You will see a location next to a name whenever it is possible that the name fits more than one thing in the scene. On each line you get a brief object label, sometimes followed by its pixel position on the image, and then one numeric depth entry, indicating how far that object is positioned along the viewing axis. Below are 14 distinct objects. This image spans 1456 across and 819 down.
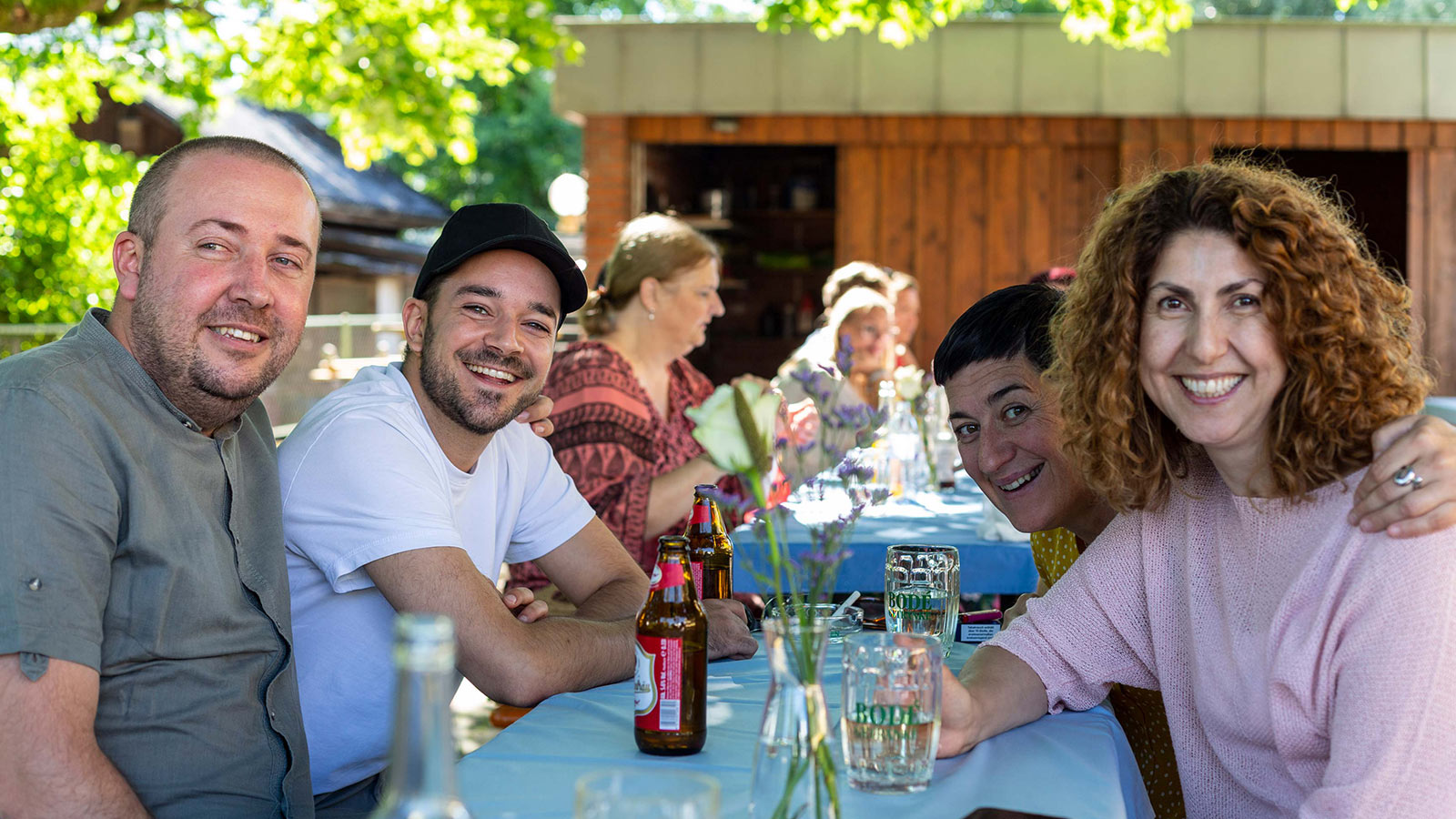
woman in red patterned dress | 3.88
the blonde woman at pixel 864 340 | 6.00
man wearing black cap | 2.10
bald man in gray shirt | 1.64
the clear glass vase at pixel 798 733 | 1.37
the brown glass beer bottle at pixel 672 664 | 1.71
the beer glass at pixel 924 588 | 2.30
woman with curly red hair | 1.57
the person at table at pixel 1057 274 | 5.32
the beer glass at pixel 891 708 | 1.60
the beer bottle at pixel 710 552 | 2.48
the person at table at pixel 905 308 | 7.79
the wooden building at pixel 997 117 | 9.10
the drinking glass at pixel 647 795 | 1.08
